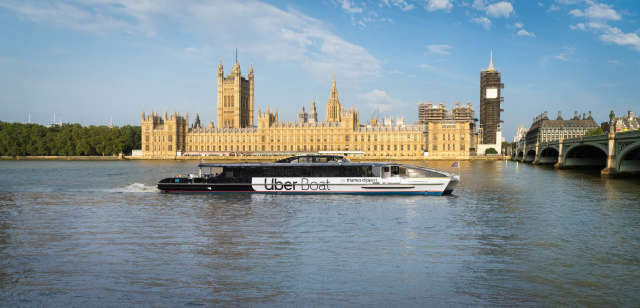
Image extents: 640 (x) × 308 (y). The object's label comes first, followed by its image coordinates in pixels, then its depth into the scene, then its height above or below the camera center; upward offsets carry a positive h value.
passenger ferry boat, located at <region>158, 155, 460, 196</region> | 33.47 -2.29
